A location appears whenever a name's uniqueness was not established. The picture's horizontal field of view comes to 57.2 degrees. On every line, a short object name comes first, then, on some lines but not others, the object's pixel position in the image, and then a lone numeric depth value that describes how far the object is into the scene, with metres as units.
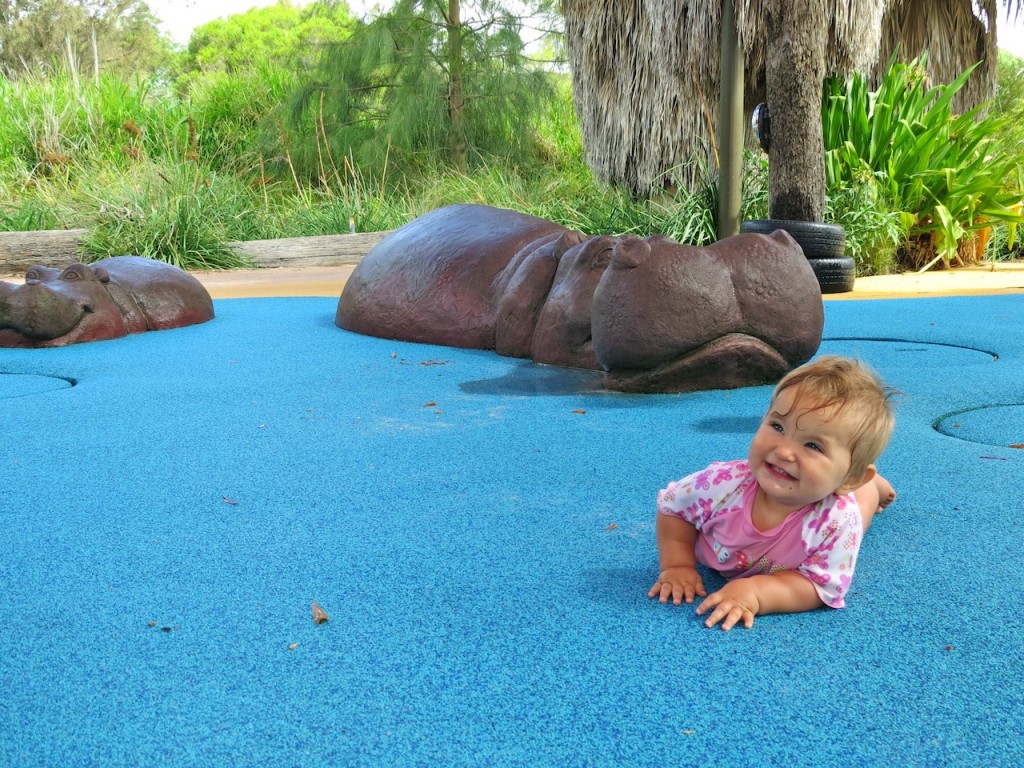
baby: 1.74
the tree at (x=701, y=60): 7.16
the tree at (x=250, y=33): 35.03
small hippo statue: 5.24
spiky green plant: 8.72
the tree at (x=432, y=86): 14.81
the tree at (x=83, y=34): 33.44
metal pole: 7.14
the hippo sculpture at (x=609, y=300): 3.44
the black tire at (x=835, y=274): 7.20
